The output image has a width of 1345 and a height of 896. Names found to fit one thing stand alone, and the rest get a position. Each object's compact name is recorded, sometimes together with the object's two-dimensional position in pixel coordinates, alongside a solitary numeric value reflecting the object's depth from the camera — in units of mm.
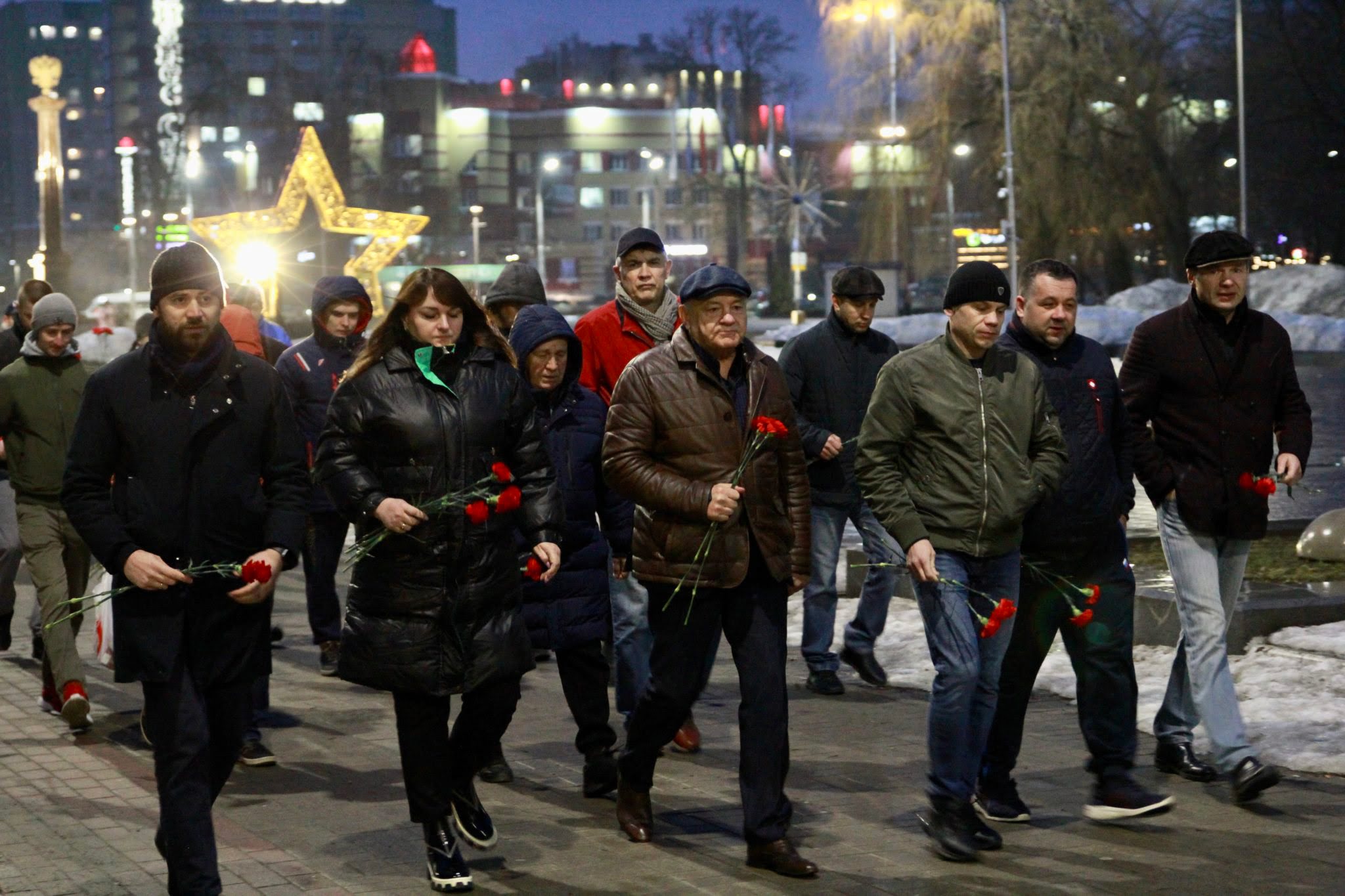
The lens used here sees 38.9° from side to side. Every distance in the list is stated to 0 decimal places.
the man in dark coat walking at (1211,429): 6875
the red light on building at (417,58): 141500
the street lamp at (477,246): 111844
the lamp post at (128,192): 63569
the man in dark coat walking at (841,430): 9250
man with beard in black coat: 5285
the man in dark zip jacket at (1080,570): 6488
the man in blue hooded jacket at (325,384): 9617
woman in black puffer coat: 5688
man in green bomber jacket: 6137
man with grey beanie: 8914
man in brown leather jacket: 6004
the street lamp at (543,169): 123738
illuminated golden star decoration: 36812
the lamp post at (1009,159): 40781
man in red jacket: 7711
